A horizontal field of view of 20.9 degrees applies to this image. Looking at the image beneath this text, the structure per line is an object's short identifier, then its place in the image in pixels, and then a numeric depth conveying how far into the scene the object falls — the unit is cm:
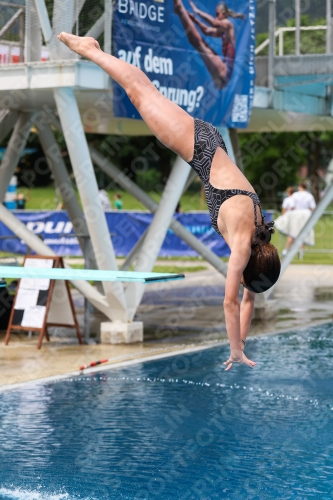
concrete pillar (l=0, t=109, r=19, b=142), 1416
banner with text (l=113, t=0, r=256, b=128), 1174
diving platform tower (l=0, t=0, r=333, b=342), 1134
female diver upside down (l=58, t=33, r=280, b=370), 565
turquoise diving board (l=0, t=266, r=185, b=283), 660
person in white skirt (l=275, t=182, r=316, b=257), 2406
